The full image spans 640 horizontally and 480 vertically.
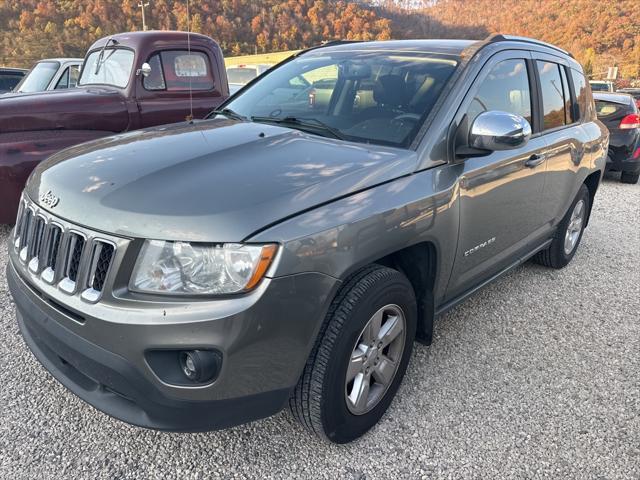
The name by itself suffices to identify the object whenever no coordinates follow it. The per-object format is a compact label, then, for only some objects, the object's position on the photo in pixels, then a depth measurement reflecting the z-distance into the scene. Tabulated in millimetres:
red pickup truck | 4566
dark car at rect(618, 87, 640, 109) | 17516
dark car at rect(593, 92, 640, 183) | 8391
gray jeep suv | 1757
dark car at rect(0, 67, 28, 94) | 11195
